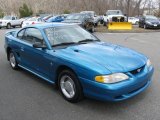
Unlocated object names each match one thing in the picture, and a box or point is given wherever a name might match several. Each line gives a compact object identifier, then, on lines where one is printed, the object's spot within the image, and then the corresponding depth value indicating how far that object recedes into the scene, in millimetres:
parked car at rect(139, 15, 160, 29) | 22819
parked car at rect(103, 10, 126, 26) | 22438
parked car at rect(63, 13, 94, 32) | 18250
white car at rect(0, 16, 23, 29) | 27594
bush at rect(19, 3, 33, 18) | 45906
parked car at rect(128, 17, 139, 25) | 38119
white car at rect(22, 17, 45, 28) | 23953
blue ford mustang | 3797
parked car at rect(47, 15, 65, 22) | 25297
